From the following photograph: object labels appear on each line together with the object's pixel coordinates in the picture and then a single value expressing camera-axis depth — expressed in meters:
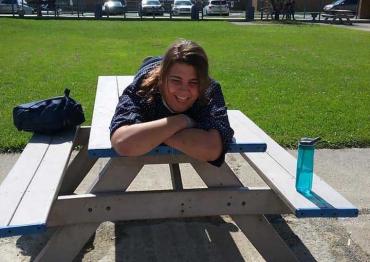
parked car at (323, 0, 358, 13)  40.44
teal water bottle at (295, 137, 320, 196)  2.80
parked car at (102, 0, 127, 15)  38.32
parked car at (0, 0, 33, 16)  36.22
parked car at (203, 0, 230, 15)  40.37
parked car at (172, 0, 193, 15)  38.09
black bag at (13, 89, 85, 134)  3.68
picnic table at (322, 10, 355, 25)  34.47
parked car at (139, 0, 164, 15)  37.08
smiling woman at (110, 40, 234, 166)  2.60
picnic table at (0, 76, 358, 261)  2.66
